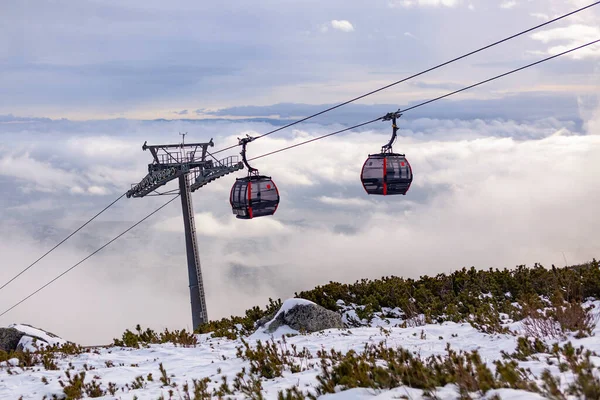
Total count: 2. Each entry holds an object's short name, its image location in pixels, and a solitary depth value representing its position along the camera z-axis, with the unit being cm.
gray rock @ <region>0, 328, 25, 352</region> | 1602
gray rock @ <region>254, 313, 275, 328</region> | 1534
